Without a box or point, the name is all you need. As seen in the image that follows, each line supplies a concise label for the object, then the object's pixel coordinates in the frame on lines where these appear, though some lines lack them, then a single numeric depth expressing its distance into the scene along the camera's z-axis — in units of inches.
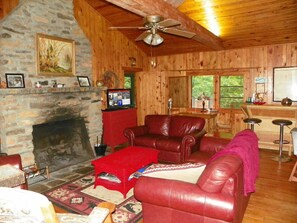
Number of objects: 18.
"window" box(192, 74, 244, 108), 267.1
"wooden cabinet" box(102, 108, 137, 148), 229.8
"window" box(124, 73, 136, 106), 291.2
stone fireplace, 158.9
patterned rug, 115.7
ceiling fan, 130.8
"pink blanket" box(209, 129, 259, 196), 94.3
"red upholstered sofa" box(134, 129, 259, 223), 79.0
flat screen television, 245.3
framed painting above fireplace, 180.4
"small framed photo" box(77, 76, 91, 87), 214.0
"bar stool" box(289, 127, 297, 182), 151.5
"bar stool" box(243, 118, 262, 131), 203.3
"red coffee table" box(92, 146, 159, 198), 130.0
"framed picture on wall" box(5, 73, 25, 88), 160.4
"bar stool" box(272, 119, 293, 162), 189.9
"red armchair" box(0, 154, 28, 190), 109.2
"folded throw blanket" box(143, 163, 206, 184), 100.9
